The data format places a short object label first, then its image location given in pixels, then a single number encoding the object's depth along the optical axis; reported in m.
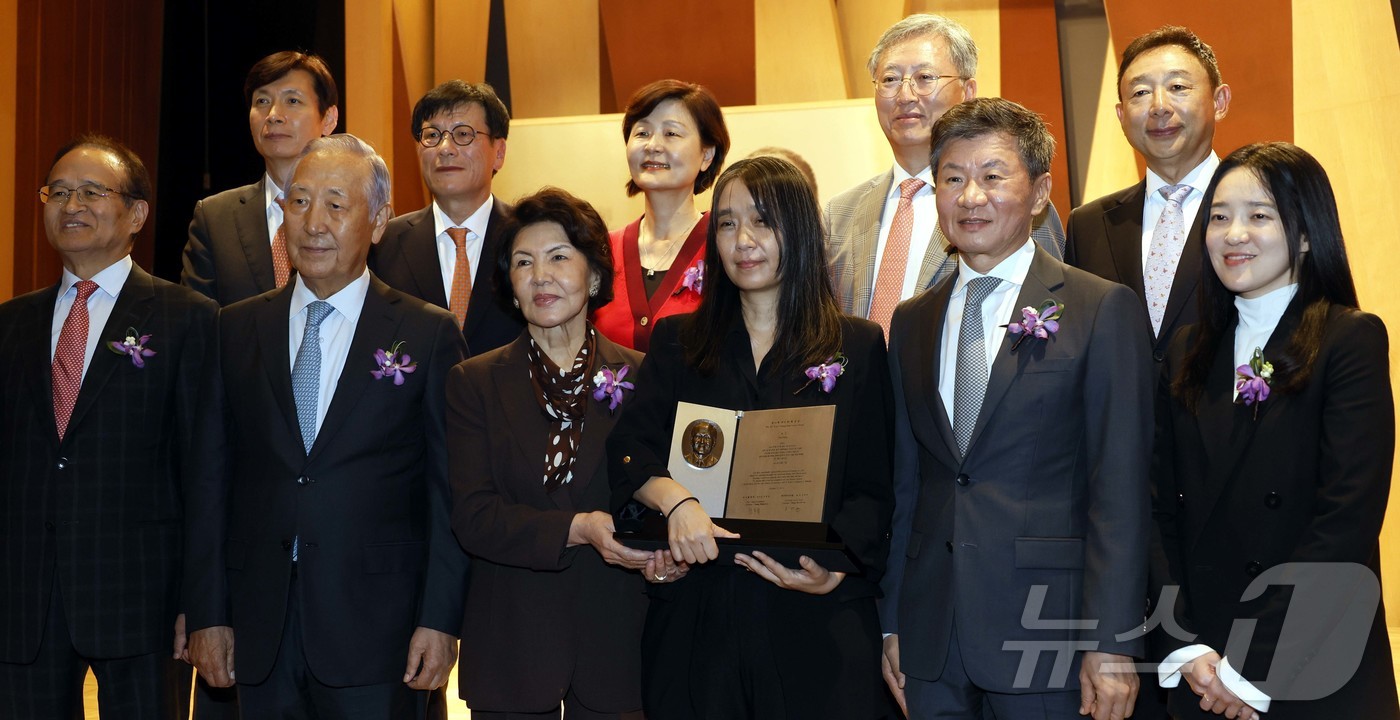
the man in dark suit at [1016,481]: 2.32
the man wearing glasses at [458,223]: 3.55
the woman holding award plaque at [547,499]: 2.61
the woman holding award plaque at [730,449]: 2.38
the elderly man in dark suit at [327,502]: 2.77
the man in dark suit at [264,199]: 3.59
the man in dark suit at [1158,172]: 3.06
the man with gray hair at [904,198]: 3.21
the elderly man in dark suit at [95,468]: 3.00
